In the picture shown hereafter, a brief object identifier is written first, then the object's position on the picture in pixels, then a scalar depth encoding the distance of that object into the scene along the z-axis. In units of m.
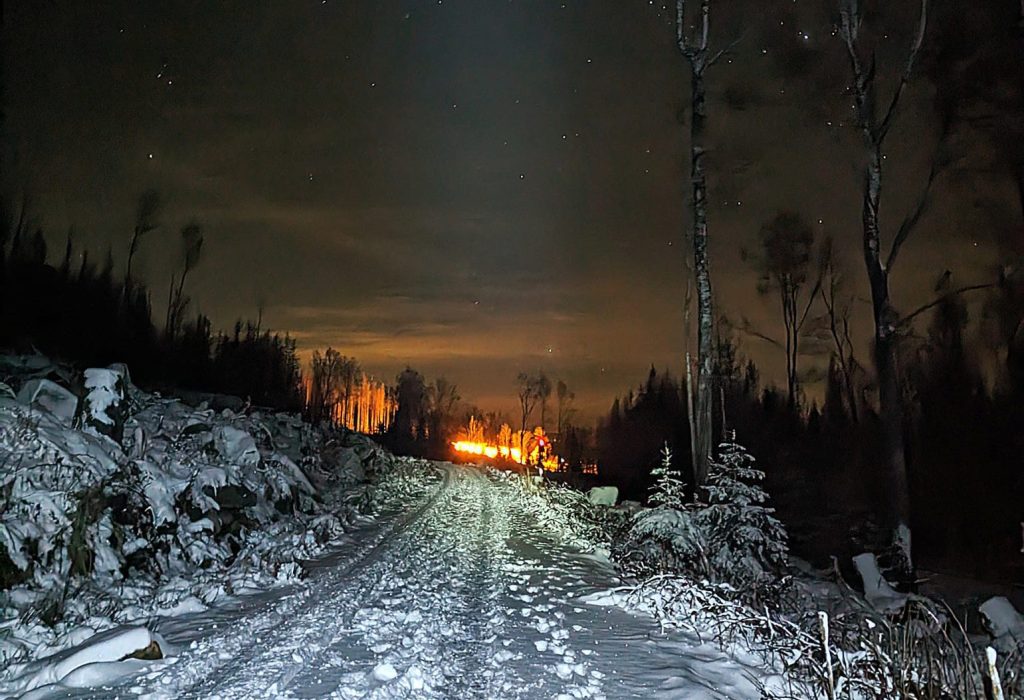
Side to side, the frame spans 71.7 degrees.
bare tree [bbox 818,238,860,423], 31.34
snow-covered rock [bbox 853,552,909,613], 10.95
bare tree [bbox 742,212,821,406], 32.88
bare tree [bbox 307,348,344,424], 67.38
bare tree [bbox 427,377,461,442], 106.62
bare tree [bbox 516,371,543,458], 79.50
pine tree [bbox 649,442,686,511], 10.91
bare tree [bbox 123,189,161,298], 31.28
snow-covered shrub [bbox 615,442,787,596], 9.54
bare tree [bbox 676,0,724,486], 13.14
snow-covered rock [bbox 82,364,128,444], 10.73
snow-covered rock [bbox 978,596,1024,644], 9.58
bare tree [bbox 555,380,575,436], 77.45
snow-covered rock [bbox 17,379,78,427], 10.57
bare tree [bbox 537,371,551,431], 80.00
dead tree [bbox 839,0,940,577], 12.54
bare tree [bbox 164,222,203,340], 36.12
